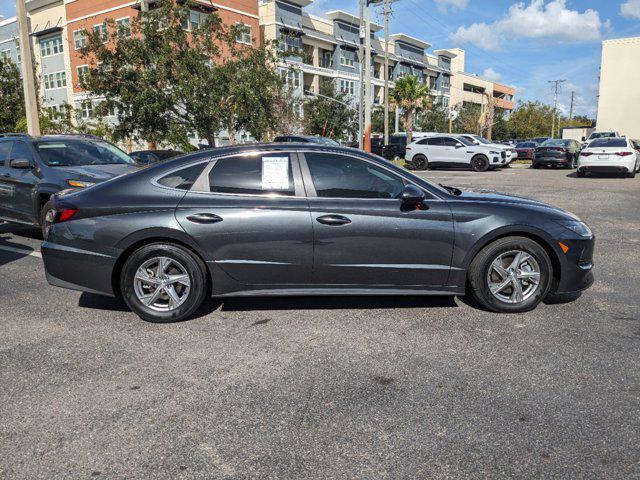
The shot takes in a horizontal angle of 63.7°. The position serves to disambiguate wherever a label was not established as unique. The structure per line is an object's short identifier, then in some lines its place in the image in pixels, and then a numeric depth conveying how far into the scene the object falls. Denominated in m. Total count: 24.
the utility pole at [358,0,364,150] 31.13
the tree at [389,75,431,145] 45.53
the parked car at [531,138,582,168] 24.75
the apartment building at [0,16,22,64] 55.06
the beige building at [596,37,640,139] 57.12
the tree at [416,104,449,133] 69.31
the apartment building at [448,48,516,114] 96.19
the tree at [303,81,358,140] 52.39
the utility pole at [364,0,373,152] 26.95
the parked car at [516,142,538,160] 33.28
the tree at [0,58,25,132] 26.97
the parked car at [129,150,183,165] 15.50
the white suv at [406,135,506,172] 24.09
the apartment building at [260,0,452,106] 53.00
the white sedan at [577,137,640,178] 18.69
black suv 7.70
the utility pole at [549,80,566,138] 88.04
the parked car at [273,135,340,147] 21.00
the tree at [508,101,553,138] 86.94
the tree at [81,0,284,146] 19.34
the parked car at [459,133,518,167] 24.64
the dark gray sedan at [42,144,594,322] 4.49
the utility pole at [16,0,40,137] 14.59
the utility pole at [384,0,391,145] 39.94
